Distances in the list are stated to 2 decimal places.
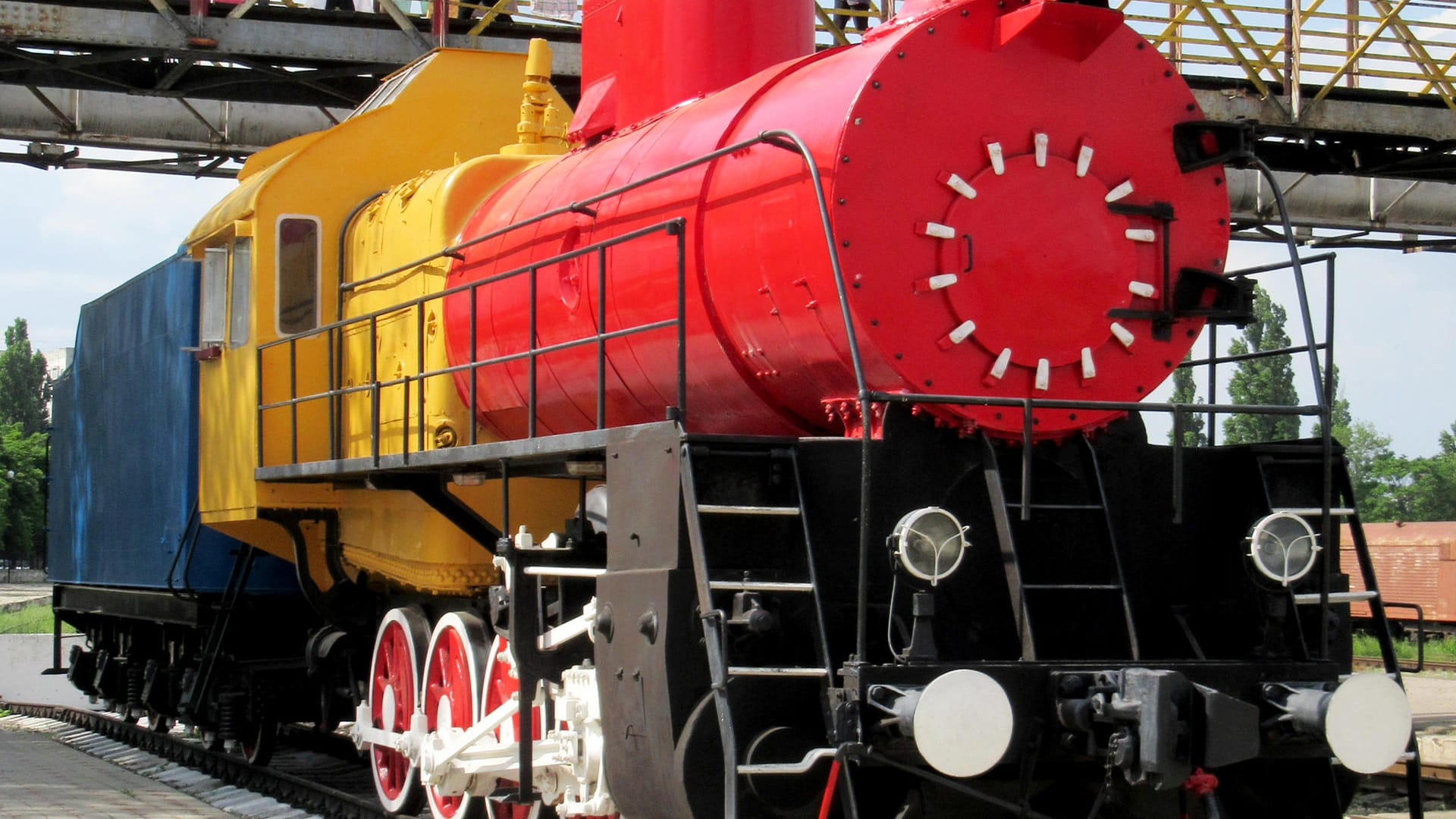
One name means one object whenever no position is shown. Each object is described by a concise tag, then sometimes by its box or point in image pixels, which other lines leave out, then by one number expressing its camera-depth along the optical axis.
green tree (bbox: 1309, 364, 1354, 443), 77.25
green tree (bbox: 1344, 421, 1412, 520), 86.69
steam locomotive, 5.44
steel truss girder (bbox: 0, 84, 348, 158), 14.72
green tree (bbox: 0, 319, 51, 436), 100.31
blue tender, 11.51
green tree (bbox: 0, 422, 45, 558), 73.59
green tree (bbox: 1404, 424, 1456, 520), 87.62
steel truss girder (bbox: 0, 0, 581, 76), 12.55
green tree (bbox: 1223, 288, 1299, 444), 57.63
